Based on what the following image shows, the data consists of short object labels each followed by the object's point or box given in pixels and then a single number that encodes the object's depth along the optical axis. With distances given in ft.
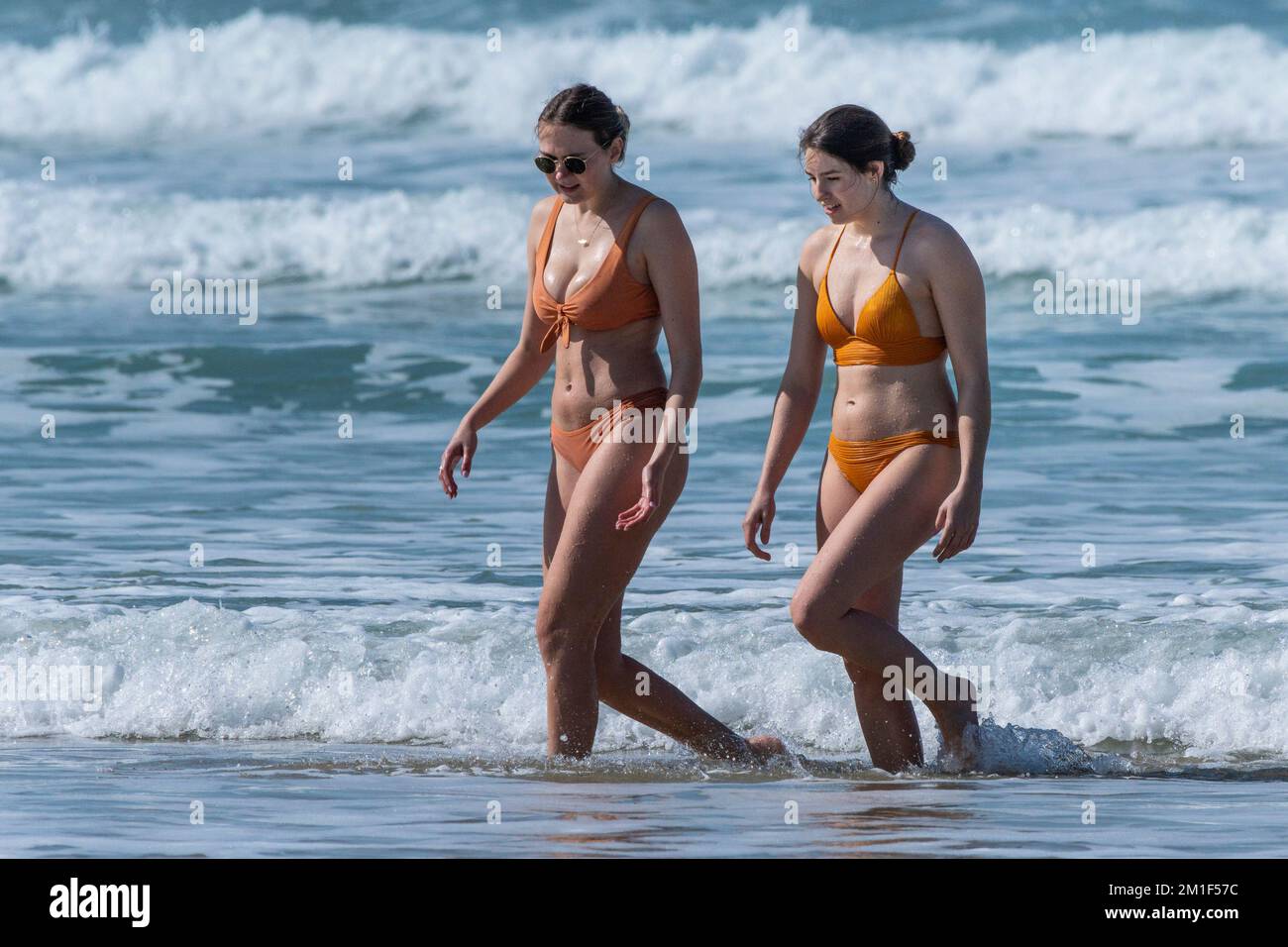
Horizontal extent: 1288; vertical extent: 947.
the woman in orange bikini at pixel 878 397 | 33.71
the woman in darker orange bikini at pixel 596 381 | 34.30
